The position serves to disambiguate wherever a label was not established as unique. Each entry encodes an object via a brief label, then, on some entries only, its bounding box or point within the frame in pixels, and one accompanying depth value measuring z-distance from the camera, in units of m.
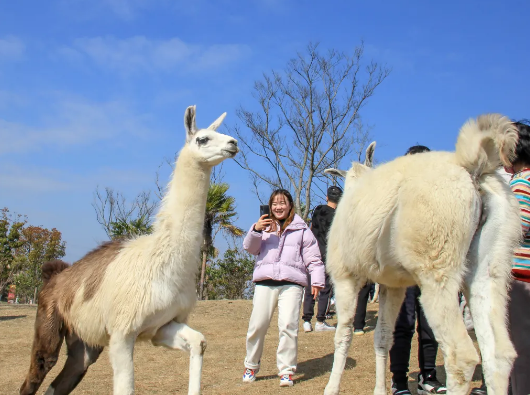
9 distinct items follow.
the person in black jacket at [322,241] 9.16
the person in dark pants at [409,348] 5.03
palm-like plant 21.67
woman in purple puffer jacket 6.27
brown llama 4.29
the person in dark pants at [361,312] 8.38
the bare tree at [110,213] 27.41
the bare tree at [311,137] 25.34
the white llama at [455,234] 3.23
